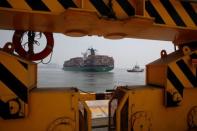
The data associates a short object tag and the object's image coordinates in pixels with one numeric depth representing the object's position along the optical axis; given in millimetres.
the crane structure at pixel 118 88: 1738
